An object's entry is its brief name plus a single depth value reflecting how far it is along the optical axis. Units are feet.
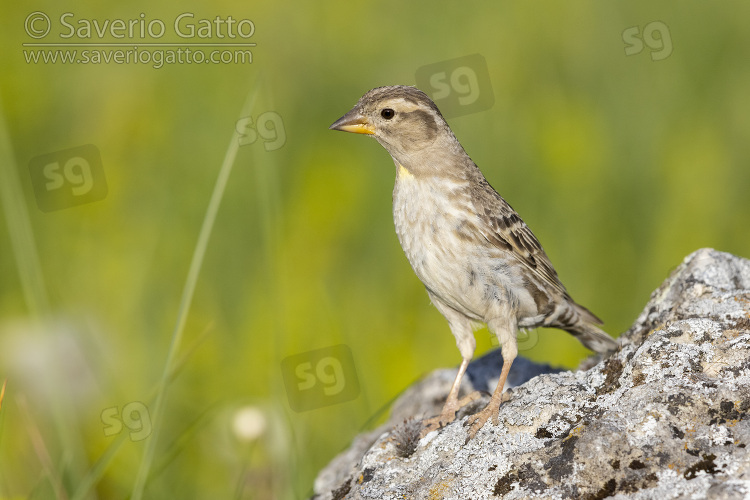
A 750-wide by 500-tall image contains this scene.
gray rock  20.92
